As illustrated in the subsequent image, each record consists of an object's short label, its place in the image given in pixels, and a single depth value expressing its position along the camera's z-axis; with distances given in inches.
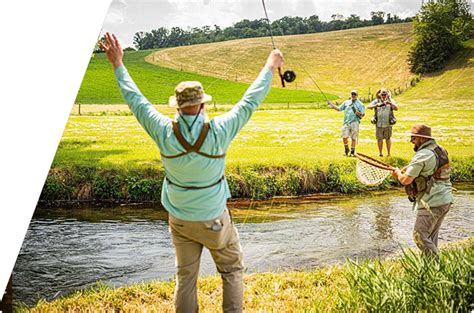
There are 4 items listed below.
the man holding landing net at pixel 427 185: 162.4
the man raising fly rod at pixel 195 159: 103.0
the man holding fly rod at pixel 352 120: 345.1
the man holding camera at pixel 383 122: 342.3
